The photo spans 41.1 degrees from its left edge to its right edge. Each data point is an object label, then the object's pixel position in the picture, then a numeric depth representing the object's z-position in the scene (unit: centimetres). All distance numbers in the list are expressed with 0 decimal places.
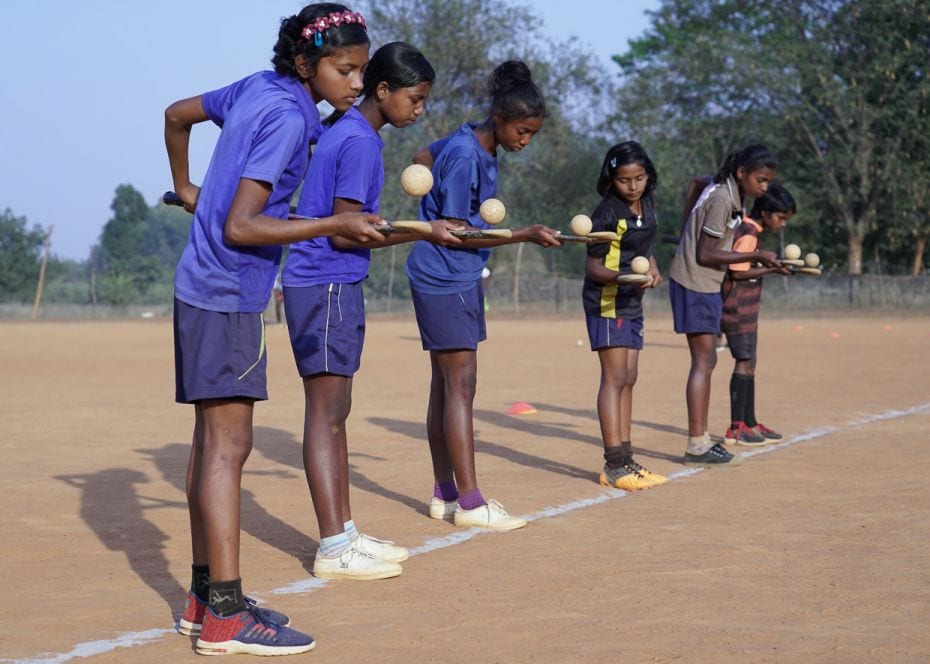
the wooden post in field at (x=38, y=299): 4135
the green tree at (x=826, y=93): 3922
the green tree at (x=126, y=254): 4828
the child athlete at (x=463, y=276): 607
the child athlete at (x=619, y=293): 729
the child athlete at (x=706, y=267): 816
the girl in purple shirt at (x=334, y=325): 504
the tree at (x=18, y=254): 5294
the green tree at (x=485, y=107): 4722
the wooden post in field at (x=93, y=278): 4488
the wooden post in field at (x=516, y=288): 4066
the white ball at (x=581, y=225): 665
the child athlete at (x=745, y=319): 909
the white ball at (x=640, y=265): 720
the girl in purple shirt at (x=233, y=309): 399
